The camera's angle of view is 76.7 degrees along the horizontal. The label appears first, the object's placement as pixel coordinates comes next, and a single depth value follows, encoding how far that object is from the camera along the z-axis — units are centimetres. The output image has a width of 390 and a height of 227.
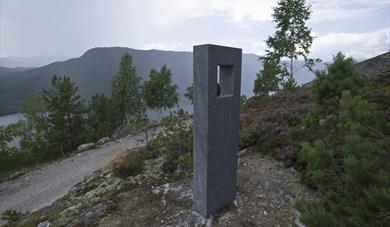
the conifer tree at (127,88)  2866
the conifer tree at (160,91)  2494
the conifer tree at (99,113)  3071
